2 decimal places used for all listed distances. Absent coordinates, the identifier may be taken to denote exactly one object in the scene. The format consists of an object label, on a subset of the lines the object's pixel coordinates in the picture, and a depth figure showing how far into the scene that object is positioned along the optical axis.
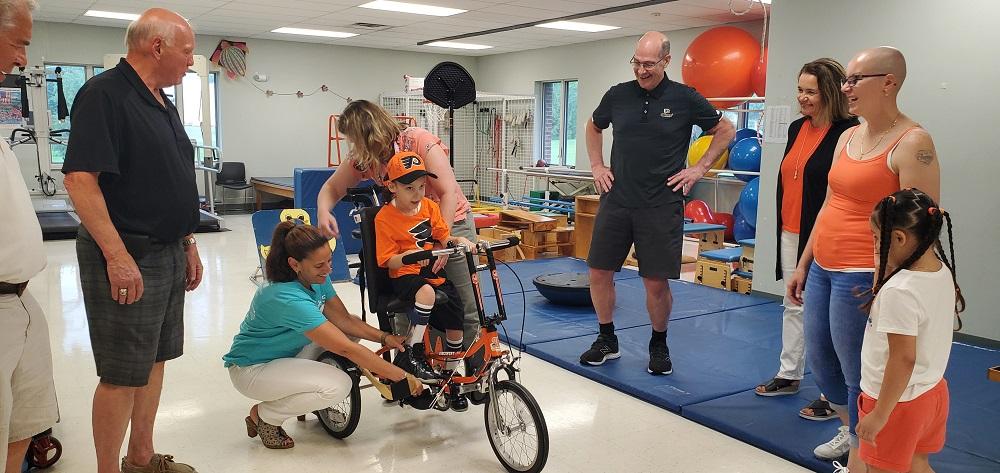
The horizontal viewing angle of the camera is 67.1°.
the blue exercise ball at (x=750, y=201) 8.09
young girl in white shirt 1.87
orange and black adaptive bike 2.70
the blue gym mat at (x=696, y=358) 3.61
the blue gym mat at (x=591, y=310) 4.64
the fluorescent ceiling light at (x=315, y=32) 11.72
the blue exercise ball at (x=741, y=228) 8.34
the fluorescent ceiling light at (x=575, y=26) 10.70
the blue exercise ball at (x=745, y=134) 8.97
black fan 4.89
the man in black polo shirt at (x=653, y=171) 3.65
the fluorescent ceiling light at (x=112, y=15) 10.22
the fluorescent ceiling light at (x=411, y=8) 9.30
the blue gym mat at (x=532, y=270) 5.92
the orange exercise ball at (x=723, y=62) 7.95
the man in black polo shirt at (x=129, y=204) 2.14
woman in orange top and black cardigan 3.07
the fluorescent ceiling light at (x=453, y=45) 13.24
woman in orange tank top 2.23
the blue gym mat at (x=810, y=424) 2.87
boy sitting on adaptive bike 2.86
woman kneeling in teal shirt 2.72
